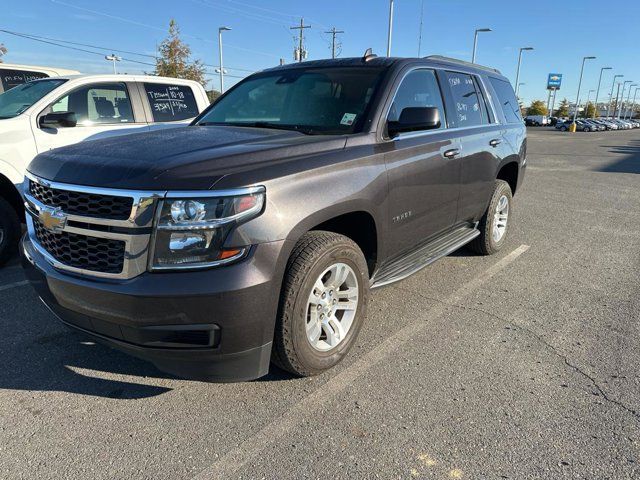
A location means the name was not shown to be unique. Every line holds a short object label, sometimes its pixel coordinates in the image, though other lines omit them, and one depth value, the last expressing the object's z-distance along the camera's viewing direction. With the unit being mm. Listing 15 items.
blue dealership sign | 83875
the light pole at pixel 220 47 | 44906
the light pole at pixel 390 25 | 30050
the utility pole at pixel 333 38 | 42631
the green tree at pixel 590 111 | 114688
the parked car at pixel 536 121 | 79875
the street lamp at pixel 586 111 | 115144
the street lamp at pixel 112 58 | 50750
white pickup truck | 4945
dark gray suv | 2246
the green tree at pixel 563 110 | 119888
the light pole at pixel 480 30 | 44562
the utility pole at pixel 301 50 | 40125
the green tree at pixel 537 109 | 111150
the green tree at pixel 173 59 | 34938
